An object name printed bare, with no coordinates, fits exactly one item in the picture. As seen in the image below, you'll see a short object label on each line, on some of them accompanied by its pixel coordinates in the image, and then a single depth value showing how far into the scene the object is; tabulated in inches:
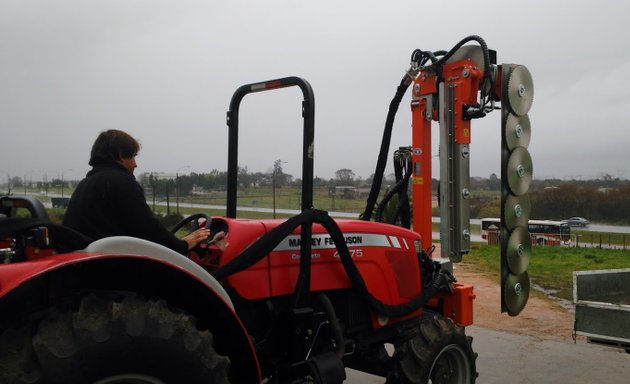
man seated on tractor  111.5
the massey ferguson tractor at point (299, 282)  85.9
